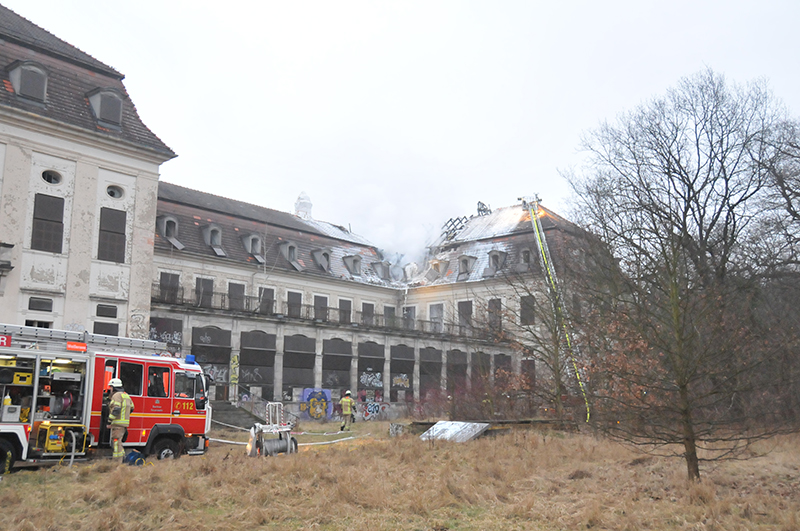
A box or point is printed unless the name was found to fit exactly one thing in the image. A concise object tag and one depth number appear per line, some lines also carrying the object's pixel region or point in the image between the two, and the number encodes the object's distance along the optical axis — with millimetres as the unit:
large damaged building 25625
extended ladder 26125
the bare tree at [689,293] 12070
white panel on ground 19980
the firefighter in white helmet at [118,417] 15398
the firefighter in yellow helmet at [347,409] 29052
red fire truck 14641
